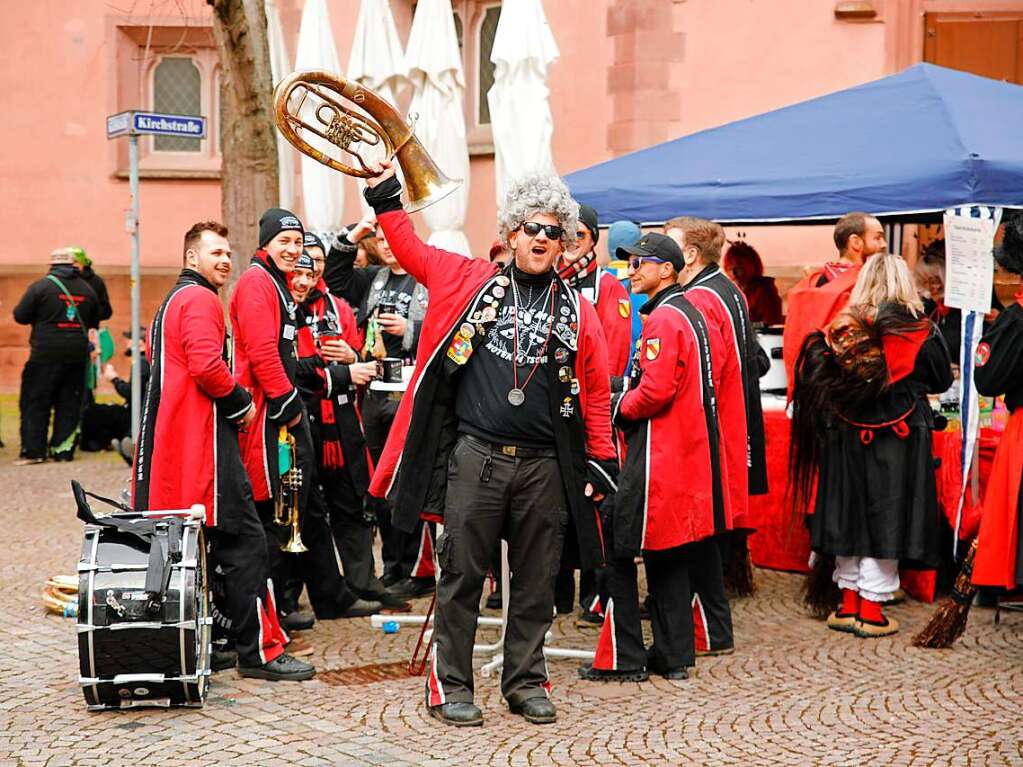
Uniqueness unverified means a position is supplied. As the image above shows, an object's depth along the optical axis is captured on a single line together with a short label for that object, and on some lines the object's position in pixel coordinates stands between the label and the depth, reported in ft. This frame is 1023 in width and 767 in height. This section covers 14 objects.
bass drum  18.52
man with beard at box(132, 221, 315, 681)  20.15
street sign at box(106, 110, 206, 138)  38.24
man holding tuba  18.60
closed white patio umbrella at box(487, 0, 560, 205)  39.17
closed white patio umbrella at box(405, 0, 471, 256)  40.29
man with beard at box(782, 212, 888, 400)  25.57
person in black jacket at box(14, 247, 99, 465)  45.19
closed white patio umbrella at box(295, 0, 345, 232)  42.34
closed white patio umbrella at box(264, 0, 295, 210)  45.83
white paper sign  24.72
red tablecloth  27.02
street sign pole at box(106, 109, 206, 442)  38.29
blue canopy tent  25.96
